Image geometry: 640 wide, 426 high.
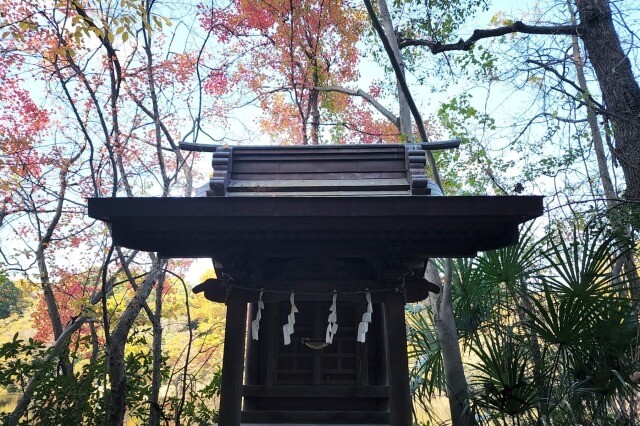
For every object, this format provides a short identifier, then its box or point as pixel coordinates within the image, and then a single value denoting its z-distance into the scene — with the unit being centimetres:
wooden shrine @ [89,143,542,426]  287
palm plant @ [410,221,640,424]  388
